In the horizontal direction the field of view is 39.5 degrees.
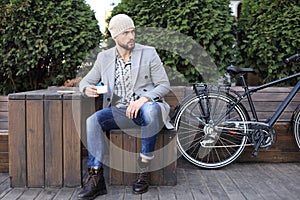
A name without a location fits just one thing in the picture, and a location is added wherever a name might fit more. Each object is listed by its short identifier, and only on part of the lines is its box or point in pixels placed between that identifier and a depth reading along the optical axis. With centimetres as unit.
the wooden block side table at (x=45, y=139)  269
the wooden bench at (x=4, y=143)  305
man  267
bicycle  324
